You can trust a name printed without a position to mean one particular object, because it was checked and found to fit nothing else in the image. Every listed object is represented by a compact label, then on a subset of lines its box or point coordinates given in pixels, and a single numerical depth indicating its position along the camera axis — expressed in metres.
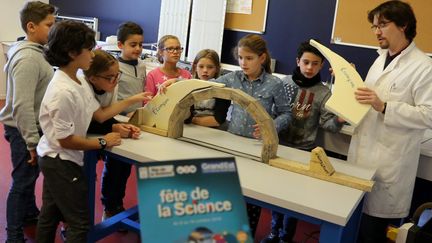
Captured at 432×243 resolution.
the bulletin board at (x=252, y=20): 4.25
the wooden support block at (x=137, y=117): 2.08
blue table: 1.35
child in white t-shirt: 1.61
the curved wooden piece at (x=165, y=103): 1.88
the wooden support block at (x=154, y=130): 1.99
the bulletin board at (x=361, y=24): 3.42
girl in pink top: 2.58
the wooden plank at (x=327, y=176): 1.58
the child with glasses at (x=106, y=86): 1.87
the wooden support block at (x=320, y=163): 1.62
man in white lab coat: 1.77
